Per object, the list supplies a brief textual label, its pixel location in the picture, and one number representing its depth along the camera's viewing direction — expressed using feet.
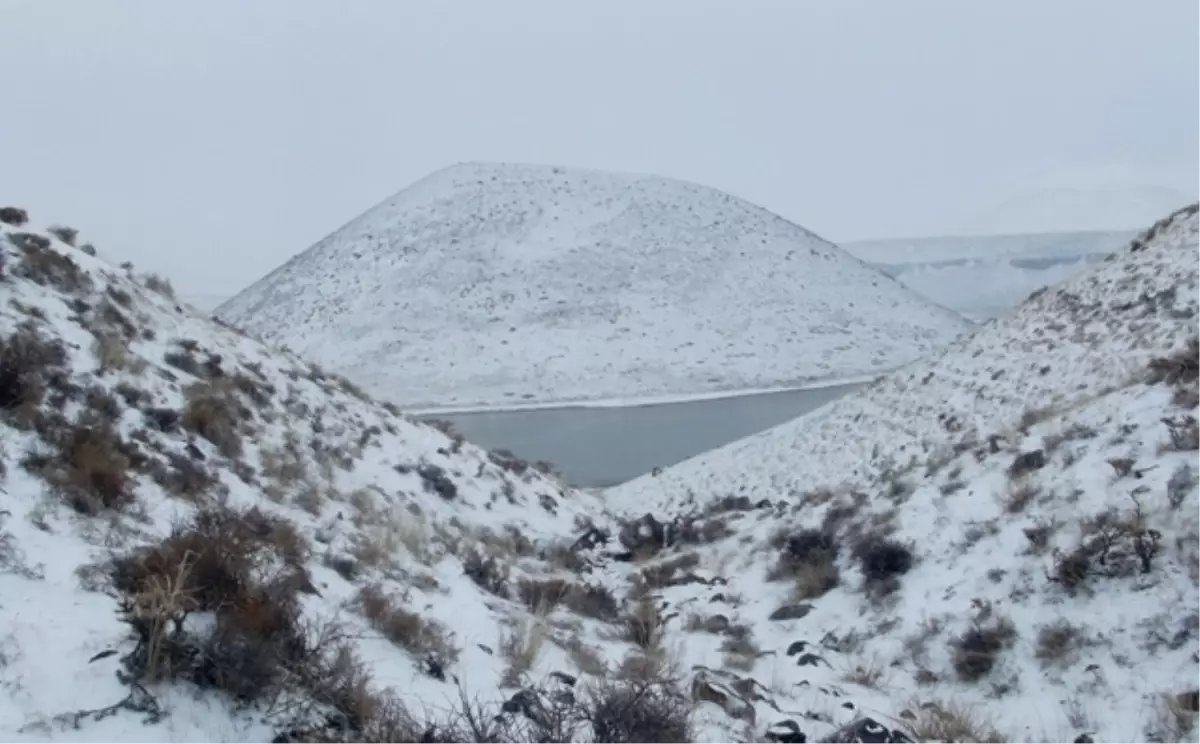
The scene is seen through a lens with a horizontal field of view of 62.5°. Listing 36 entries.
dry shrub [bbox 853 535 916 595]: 30.22
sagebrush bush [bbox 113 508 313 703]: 15.56
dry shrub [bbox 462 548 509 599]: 31.45
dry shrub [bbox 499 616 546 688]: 21.30
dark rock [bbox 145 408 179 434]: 30.66
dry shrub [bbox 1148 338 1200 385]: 33.06
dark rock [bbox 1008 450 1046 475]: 32.10
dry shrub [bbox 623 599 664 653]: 28.24
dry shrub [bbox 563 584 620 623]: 31.87
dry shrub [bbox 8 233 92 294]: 36.83
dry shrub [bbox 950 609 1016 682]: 23.70
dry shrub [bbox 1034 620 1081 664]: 22.65
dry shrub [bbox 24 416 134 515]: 21.85
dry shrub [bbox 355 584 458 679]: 20.88
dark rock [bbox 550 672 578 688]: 21.06
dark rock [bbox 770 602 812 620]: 31.12
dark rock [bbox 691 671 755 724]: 20.49
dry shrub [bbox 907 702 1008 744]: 19.97
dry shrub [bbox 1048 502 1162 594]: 23.94
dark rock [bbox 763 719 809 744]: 19.49
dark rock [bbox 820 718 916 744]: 19.13
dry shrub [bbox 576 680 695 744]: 15.37
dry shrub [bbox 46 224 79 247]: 45.12
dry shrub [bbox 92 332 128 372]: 32.58
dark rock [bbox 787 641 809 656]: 27.43
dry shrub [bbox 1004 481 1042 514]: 29.73
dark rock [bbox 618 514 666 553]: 47.29
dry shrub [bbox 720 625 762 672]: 26.14
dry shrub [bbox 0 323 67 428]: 25.49
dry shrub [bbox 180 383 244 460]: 32.68
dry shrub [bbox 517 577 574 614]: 30.71
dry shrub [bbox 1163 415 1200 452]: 27.37
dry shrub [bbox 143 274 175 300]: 47.26
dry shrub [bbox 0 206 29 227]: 41.83
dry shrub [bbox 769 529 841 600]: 32.71
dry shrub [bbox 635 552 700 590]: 38.17
